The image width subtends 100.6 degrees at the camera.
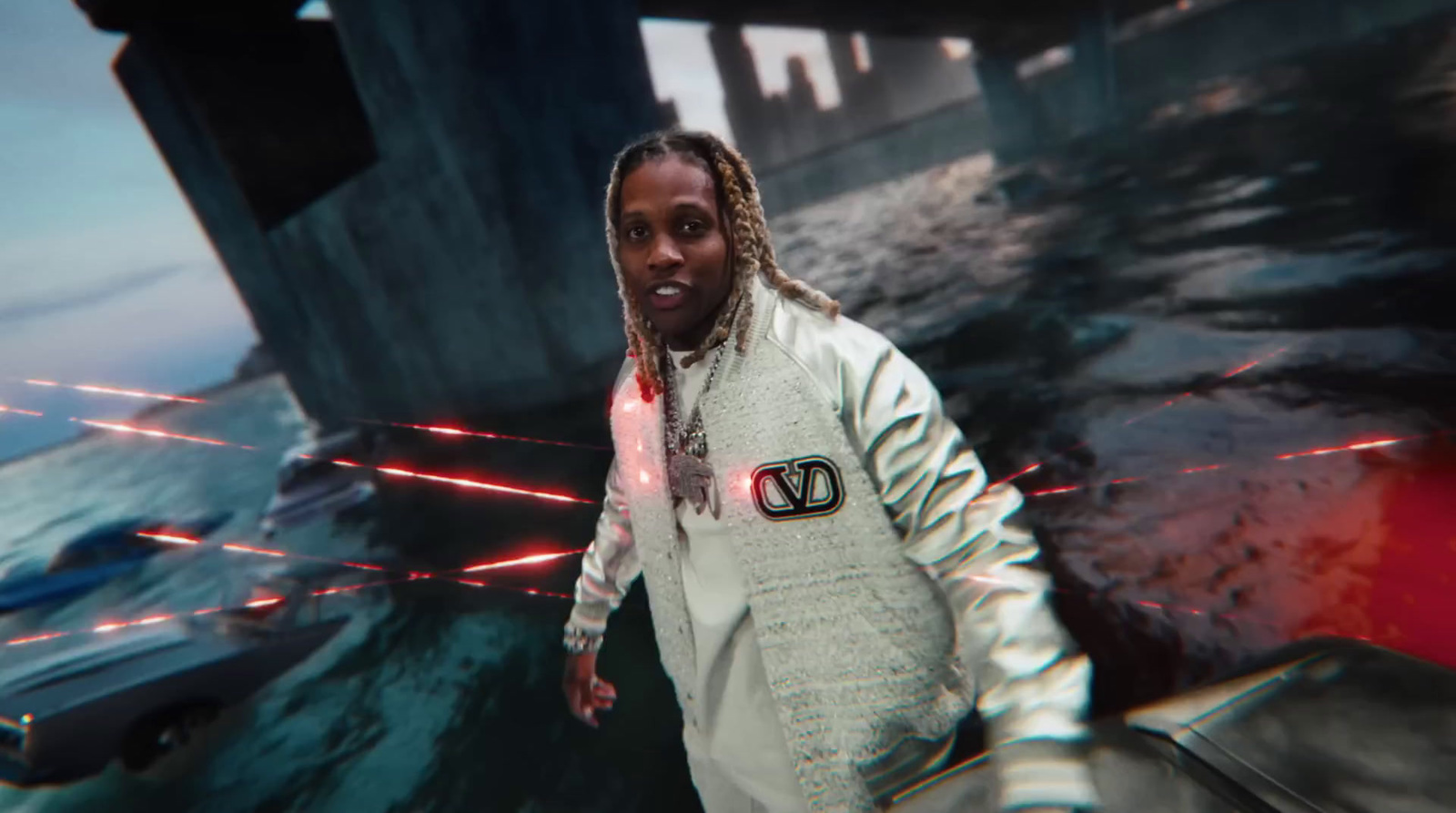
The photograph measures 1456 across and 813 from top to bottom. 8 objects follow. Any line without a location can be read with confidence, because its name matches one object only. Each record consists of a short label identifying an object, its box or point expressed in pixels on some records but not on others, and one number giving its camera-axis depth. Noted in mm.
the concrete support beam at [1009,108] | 30906
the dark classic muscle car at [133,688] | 3070
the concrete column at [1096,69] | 25906
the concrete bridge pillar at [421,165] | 6570
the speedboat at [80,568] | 6902
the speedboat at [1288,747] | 773
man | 1044
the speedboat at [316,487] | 7227
